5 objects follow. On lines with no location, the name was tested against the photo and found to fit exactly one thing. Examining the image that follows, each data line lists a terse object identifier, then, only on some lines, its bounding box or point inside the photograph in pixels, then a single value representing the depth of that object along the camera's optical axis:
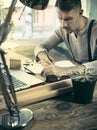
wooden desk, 1.21
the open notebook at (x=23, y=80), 1.53
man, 1.88
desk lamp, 1.03
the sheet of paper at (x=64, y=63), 1.95
